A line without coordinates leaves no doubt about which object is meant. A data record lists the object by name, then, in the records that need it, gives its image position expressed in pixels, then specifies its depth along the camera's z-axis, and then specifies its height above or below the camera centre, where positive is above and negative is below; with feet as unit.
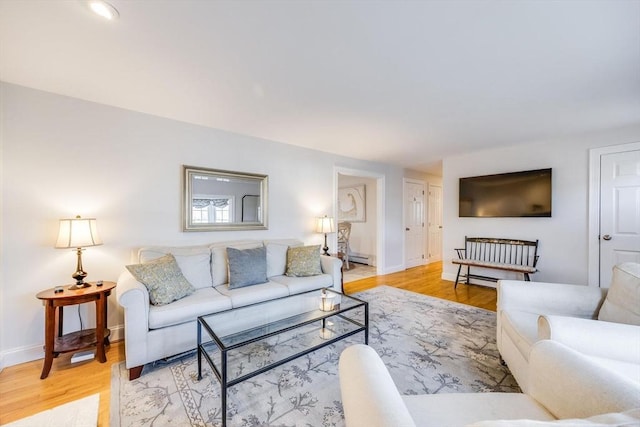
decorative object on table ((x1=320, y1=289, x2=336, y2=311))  7.43 -2.63
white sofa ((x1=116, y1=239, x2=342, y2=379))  6.19 -2.55
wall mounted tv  12.28 +1.04
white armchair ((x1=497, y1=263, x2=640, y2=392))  4.13 -2.10
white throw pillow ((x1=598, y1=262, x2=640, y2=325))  4.88 -1.66
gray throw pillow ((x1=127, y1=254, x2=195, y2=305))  6.93 -1.92
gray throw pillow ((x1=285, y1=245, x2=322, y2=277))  10.14 -1.97
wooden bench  12.30 -2.19
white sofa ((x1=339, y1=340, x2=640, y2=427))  2.39 -1.93
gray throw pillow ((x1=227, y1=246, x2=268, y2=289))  8.73 -1.94
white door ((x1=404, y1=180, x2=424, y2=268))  19.04 -0.67
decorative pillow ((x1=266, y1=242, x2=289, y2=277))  10.22 -1.90
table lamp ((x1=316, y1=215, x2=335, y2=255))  13.03 -0.61
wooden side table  6.31 -2.97
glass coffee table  5.83 -2.84
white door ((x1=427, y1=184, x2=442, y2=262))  21.41 -0.76
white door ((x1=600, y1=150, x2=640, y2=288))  10.23 +0.22
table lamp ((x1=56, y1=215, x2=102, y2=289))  6.88 -0.69
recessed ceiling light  4.34 +3.56
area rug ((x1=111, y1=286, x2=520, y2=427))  5.04 -4.01
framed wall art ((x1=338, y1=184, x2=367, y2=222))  21.25 +0.84
